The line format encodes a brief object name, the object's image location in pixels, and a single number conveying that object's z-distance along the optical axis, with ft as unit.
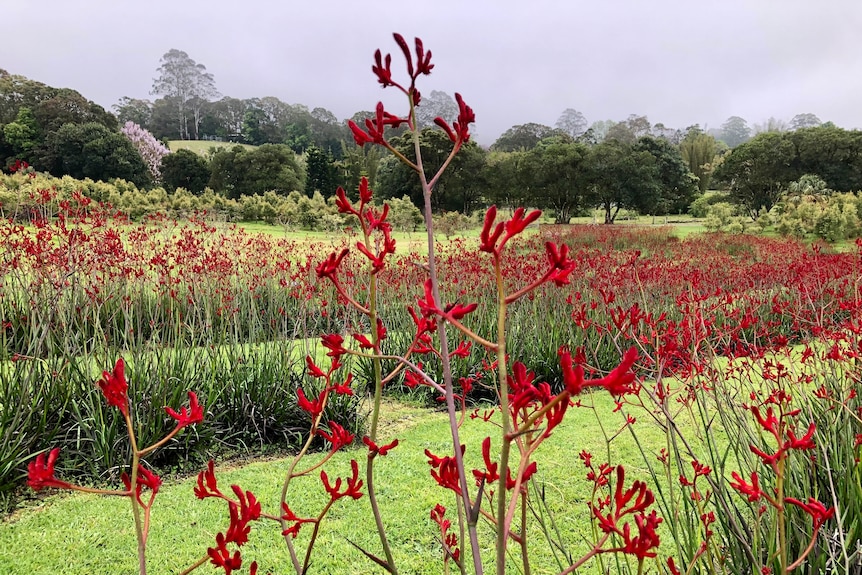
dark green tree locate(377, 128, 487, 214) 88.38
